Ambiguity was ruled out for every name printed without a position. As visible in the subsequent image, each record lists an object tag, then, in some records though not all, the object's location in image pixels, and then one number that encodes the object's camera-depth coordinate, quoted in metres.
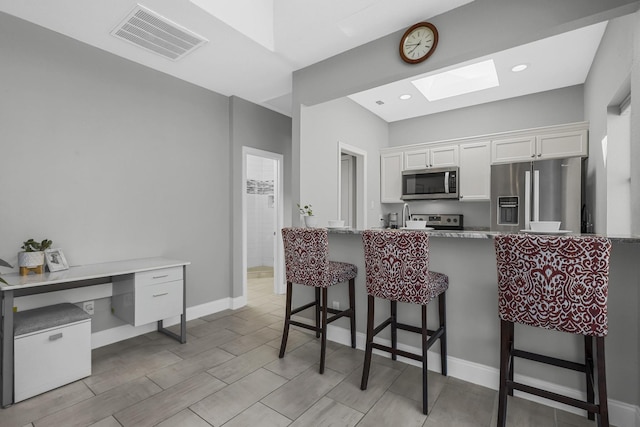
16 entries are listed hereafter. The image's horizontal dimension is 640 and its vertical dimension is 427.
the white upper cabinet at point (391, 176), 4.89
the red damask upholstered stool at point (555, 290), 1.37
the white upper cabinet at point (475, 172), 4.21
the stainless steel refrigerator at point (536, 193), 3.29
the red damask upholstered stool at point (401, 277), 1.84
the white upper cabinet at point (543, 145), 3.60
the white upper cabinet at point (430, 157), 4.47
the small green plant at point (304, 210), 2.93
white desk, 1.86
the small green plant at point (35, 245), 2.26
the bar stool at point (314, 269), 2.30
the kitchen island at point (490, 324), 1.66
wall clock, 2.29
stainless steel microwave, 4.36
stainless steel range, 4.62
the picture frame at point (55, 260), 2.33
